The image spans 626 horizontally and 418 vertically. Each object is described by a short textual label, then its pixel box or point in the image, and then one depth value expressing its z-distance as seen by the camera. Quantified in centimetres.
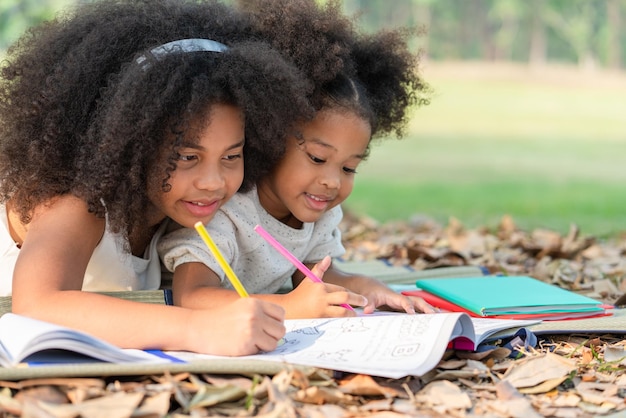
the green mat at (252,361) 157
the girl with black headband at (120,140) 169
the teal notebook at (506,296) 193
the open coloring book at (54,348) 158
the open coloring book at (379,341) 161
